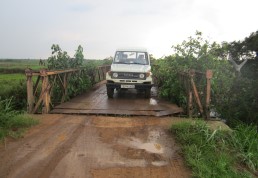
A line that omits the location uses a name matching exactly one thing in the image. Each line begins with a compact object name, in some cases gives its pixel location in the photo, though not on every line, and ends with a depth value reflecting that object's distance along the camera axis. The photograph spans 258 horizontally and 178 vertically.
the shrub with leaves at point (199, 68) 6.31
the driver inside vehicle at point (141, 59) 6.92
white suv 6.50
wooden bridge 4.98
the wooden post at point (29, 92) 4.94
